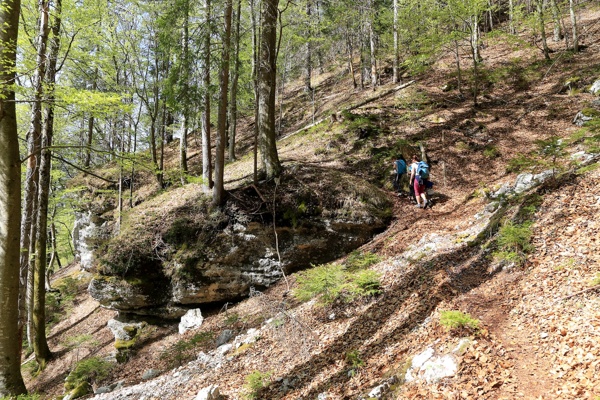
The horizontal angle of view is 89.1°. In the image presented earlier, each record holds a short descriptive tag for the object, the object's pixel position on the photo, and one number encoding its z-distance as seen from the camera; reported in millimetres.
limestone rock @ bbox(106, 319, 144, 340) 9766
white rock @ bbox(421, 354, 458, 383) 3616
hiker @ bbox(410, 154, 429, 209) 9727
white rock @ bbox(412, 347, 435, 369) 3904
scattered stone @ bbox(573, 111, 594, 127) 10431
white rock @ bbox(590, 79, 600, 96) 11820
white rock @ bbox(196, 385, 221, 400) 5094
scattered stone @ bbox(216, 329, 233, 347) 7606
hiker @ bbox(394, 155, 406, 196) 10758
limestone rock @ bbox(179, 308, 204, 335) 9047
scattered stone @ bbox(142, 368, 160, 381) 7632
